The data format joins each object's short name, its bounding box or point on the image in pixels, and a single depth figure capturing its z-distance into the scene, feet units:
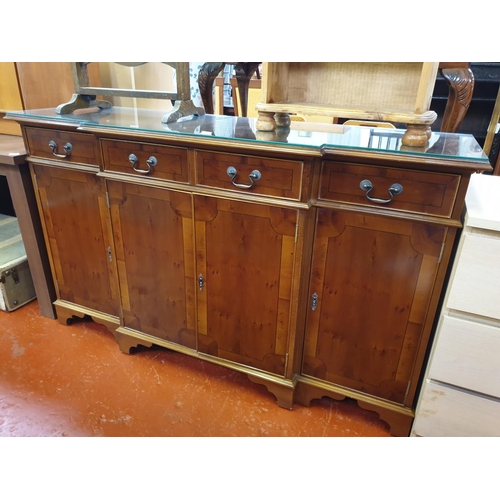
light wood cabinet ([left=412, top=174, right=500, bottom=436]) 3.34
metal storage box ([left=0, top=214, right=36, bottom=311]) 6.12
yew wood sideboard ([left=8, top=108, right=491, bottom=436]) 3.53
